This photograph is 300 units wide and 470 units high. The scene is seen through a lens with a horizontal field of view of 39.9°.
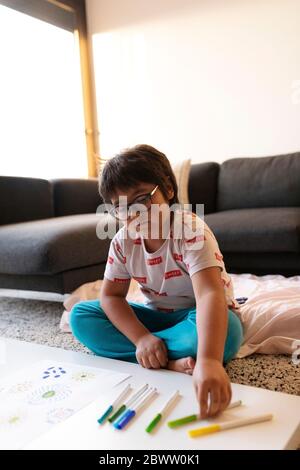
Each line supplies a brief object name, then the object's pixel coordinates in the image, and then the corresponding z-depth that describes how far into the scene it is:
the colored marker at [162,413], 0.58
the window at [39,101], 2.63
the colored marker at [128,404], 0.61
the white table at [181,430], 0.55
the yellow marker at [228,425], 0.57
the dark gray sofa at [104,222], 1.45
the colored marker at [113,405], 0.61
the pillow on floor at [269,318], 1.03
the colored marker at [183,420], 0.59
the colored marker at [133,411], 0.59
